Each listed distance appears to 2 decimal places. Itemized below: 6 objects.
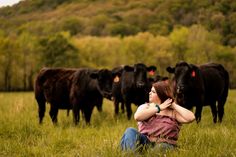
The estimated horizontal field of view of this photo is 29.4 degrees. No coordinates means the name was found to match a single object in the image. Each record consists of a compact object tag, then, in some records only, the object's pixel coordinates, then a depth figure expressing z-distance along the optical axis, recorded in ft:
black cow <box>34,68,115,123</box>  46.52
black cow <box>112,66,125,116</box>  56.48
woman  22.52
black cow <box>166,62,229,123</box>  41.42
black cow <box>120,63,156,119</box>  47.60
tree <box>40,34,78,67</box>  245.65
